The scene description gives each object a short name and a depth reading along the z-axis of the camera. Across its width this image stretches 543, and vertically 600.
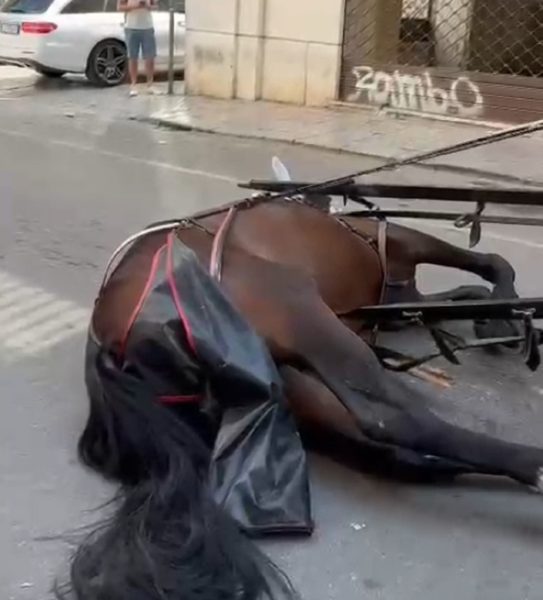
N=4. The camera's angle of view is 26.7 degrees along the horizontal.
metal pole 13.19
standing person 13.06
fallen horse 2.85
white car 14.11
